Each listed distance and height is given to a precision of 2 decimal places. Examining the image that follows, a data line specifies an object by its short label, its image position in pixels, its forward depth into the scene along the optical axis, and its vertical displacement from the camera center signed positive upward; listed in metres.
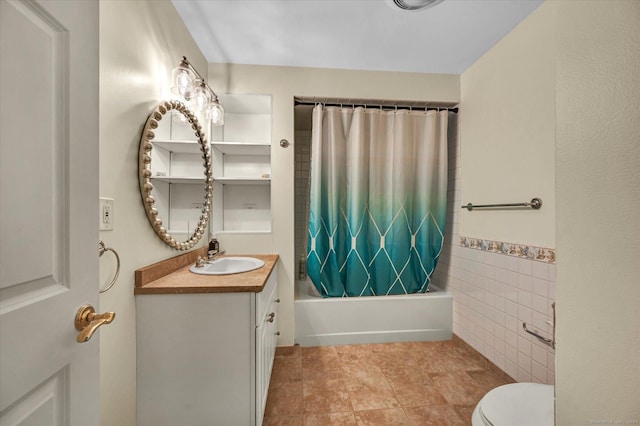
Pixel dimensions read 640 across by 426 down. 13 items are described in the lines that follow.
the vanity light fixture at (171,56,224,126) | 1.41 +0.72
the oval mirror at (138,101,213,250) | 1.24 +0.21
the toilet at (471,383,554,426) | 0.97 -0.77
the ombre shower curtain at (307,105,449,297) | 2.25 +0.11
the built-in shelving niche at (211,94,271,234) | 2.22 +0.40
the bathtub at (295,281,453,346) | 2.17 -0.92
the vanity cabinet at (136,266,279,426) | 1.19 -0.66
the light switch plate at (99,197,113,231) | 0.97 -0.01
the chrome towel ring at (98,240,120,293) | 0.93 -0.24
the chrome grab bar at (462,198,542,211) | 1.52 +0.05
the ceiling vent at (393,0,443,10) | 1.46 +1.19
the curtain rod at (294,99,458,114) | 2.27 +0.95
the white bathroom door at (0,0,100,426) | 0.42 +0.00
